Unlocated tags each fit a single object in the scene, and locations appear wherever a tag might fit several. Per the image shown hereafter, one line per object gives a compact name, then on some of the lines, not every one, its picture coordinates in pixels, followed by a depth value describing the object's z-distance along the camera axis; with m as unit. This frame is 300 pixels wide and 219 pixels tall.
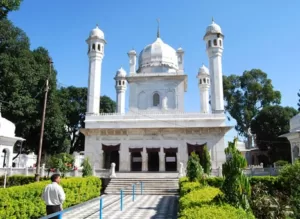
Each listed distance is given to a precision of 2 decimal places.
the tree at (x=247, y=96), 37.22
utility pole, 15.28
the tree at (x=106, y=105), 40.50
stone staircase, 16.64
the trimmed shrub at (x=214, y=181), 14.63
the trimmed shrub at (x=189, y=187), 9.36
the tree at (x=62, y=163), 16.12
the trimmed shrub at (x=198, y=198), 6.07
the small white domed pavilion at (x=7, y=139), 20.17
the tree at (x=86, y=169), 17.48
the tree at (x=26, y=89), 23.00
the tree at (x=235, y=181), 6.48
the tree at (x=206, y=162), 16.88
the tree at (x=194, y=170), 13.39
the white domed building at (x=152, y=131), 22.84
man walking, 6.52
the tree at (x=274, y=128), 32.19
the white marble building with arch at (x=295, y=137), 20.45
